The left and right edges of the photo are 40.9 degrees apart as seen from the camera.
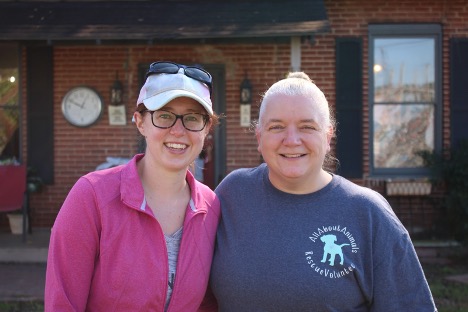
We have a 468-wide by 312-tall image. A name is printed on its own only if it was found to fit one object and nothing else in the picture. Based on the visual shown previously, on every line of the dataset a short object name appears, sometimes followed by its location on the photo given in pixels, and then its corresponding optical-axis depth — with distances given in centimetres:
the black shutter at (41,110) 807
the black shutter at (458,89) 798
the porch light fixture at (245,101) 791
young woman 213
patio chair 752
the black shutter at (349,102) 798
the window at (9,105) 828
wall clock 807
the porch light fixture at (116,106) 792
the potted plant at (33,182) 786
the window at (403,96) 812
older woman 225
